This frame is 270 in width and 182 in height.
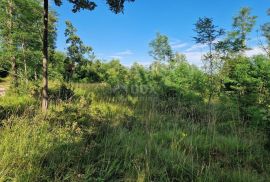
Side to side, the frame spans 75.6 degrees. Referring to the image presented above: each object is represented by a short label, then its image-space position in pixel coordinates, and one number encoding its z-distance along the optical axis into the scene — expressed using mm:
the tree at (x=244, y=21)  18751
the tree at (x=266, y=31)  18202
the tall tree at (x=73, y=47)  16631
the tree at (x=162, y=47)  29725
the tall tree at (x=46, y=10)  4122
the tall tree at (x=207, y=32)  7512
